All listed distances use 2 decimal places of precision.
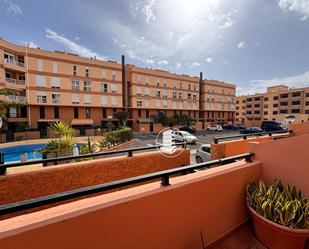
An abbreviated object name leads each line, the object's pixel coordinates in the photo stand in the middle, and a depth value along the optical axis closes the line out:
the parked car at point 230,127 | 36.79
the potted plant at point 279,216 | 1.90
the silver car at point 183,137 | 17.82
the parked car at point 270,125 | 22.08
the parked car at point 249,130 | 25.17
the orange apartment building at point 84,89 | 24.17
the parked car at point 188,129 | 30.97
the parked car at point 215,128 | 33.39
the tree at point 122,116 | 28.74
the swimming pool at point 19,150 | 14.83
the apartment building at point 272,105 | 42.50
